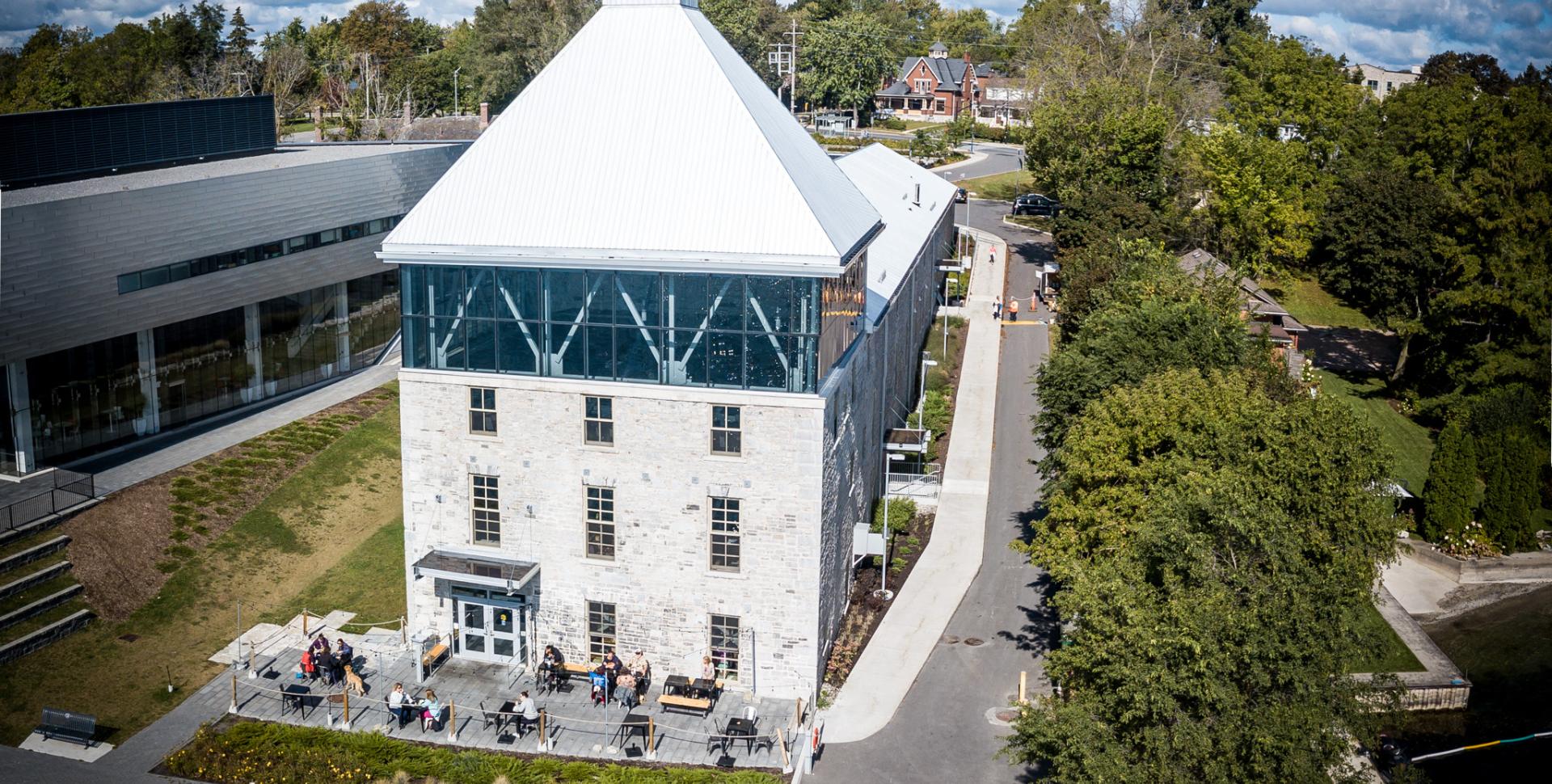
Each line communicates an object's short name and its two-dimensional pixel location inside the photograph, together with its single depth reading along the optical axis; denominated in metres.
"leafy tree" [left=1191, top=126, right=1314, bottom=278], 81.31
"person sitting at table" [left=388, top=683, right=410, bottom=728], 33.69
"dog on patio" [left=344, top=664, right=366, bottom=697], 35.22
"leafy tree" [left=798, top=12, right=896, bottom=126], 146.38
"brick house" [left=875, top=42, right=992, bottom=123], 164.25
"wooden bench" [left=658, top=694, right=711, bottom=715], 34.28
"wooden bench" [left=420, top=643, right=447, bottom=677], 36.53
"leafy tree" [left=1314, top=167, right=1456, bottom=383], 74.00
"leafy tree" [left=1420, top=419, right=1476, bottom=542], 53.03
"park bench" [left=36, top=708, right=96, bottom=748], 32.66
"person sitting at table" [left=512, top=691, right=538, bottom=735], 33.44
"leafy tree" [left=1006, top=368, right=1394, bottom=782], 25.25
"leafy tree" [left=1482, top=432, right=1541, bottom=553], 52.59
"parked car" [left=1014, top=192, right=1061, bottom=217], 108.81
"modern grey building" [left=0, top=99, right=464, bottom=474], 43.66
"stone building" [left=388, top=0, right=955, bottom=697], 33.91
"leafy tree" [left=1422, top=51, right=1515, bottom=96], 125.69
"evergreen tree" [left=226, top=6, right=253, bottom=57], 127.56
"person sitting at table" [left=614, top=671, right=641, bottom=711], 34.81
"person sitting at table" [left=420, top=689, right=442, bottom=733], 33.59
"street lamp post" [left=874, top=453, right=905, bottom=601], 42.94
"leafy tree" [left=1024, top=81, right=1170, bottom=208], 82.38
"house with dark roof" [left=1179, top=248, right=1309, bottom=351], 67.25
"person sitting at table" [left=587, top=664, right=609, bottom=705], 34.78
